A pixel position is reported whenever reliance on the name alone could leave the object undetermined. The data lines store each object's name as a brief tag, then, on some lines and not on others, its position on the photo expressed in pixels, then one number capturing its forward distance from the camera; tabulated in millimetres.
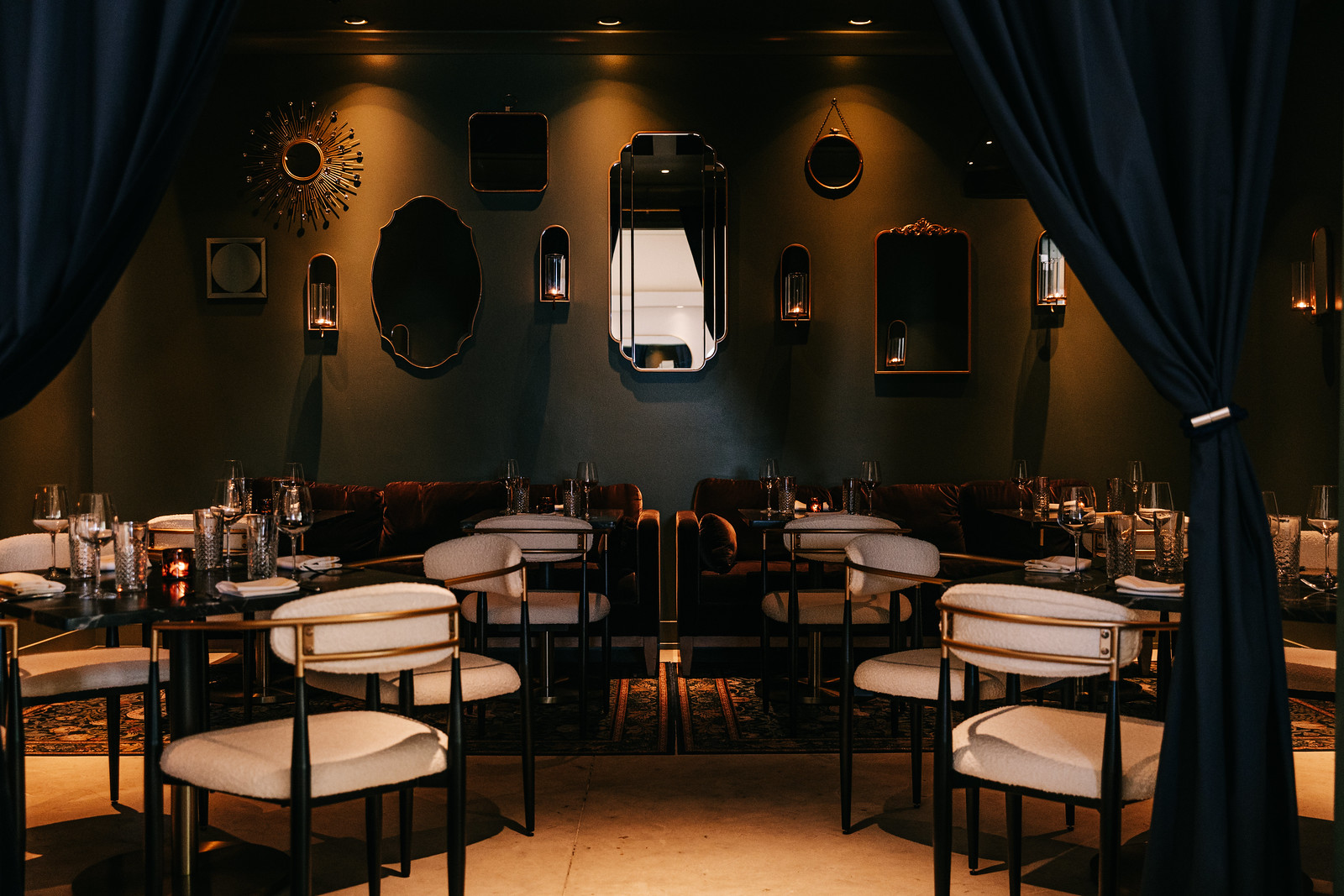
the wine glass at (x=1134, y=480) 3127
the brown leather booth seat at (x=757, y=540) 5223
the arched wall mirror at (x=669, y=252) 6191
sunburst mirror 6215
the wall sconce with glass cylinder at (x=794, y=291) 6125
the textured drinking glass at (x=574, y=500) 5086
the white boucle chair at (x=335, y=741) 2111
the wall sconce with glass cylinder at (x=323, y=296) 6141
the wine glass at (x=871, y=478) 5324
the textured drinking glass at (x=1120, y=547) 2879
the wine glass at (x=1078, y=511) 3004
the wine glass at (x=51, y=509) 2850
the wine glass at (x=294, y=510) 3080
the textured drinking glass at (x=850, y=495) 5148
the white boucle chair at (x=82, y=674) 2903
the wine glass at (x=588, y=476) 5383
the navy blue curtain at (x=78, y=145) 2158
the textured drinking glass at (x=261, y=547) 2824
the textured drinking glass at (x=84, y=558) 2710
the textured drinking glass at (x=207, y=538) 2916
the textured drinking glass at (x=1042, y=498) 4379
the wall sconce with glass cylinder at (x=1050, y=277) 6180
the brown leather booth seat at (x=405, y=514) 5770
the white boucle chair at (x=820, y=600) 4051
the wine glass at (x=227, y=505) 3088
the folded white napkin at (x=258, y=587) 2580
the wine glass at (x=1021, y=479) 5770
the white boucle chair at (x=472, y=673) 2807
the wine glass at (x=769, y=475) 5309
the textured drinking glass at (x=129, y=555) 2670
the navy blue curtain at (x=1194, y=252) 1909
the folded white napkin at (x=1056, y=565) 2990
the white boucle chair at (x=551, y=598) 4086
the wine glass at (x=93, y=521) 2668
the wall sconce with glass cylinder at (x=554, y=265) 6129
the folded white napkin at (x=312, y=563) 3000
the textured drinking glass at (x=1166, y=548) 2941
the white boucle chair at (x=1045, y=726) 2117
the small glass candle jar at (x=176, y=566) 2818
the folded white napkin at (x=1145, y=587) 2633
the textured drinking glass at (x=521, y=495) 5320
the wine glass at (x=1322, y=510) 2949
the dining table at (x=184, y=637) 2393
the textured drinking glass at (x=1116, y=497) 3309
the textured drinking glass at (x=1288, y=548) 2768
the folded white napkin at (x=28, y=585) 2584
